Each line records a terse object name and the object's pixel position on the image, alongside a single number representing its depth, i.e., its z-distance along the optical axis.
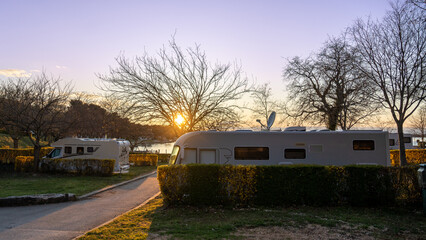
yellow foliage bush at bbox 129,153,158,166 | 24.97
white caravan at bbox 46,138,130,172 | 18.22
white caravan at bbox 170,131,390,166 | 10.05
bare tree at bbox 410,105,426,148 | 40.07
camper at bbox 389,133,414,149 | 26.73
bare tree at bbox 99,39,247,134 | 13.97
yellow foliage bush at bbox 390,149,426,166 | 23.20
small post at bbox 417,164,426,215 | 7.23
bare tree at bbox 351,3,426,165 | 12.53
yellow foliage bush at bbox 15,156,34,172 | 17.70
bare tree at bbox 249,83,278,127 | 21.36
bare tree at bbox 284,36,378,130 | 16.36
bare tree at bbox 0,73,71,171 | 17.28
